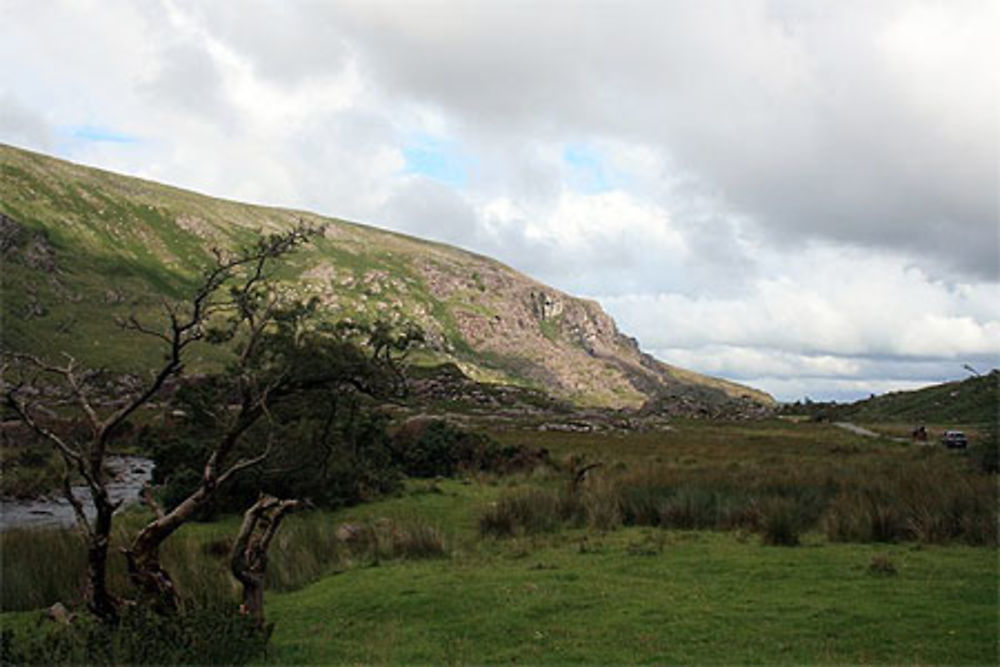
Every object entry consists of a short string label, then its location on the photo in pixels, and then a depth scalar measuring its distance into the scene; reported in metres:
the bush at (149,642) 8.53
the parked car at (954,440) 43.25
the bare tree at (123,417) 9.91
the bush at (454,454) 35.81
